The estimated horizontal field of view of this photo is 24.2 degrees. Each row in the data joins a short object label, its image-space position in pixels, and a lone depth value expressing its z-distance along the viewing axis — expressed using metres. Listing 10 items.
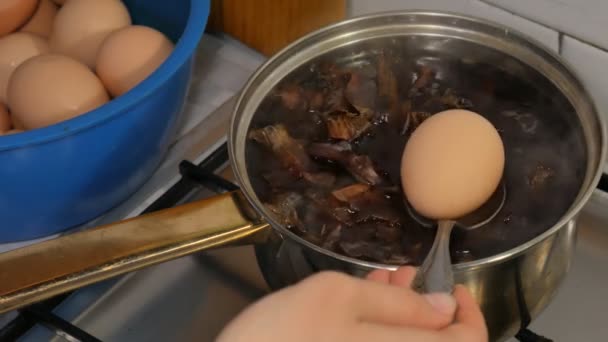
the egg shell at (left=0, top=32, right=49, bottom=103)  0.72
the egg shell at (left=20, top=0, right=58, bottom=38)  0.76
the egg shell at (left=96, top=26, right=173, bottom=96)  0.70
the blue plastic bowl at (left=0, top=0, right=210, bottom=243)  0.65
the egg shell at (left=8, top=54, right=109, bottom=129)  0.68
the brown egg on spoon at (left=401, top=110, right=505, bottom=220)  0.62
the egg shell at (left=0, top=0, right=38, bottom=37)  0.74
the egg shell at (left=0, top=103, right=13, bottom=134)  0.71
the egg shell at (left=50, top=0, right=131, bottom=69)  0.73
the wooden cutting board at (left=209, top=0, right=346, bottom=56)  0.77
